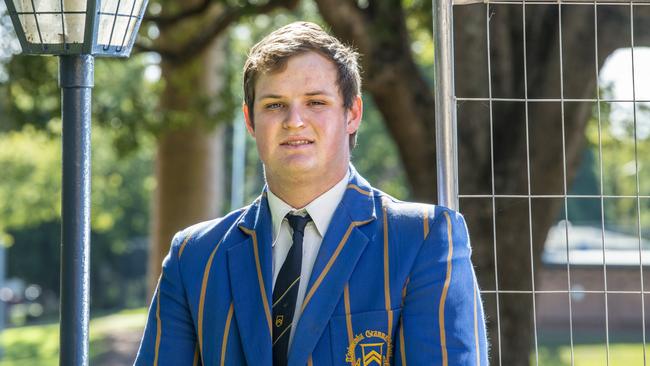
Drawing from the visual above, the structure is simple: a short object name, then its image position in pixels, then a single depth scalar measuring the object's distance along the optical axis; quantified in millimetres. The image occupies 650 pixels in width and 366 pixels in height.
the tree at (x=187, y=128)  11484
